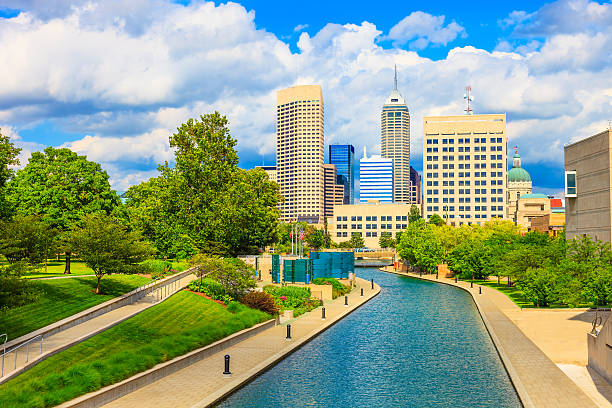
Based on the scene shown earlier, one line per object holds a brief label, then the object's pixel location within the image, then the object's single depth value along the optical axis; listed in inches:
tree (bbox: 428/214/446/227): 6461.6
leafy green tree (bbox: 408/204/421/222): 7494.6
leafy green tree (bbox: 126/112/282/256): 2474.2
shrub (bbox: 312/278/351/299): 2639.8
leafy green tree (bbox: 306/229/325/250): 7386.8
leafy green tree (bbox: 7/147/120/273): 1953.7
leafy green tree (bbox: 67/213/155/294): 1551.4
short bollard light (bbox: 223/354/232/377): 1043.9
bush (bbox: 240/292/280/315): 1766.7
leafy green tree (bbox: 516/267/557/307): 2023.9
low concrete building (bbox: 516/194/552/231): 6412.4
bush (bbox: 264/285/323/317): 2030.0
